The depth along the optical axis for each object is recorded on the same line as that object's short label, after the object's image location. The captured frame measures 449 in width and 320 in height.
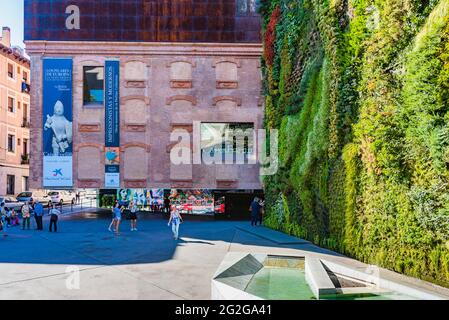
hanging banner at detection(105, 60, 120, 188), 28.44
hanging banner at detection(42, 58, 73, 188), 28.25
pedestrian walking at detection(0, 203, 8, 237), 18.47
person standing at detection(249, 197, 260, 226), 24.13
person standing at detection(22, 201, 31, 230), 21.48
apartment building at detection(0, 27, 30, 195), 43.59
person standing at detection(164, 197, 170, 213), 31.99
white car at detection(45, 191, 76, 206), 40.49
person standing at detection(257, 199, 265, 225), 25.20
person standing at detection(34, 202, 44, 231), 21.39
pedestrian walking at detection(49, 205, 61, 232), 20.70
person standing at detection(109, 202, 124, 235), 19.58
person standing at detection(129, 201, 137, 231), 21.19
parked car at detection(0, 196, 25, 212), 32.69
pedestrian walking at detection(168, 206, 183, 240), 17.59
